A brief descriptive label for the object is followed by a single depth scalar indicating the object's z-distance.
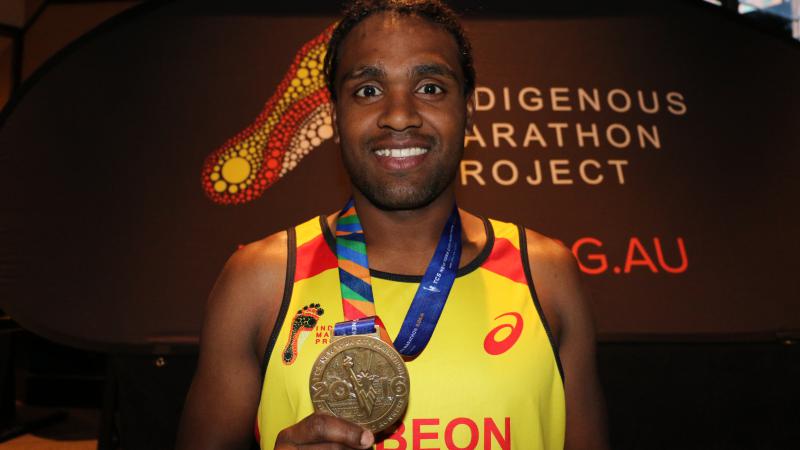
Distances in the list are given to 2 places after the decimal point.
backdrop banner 2.04
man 1.15
